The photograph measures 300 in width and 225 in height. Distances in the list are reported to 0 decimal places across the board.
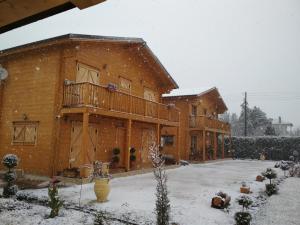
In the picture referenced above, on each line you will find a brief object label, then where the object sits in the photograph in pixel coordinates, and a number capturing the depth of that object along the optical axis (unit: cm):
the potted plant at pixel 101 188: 817
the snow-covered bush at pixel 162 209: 563
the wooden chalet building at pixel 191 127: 2602
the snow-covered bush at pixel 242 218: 626
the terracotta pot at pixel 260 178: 1368
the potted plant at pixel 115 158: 1580
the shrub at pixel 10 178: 834
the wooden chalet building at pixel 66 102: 1291
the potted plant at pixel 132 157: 1666
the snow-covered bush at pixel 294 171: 1839
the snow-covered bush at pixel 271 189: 1109
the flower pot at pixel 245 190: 1020
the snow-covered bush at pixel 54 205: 658
